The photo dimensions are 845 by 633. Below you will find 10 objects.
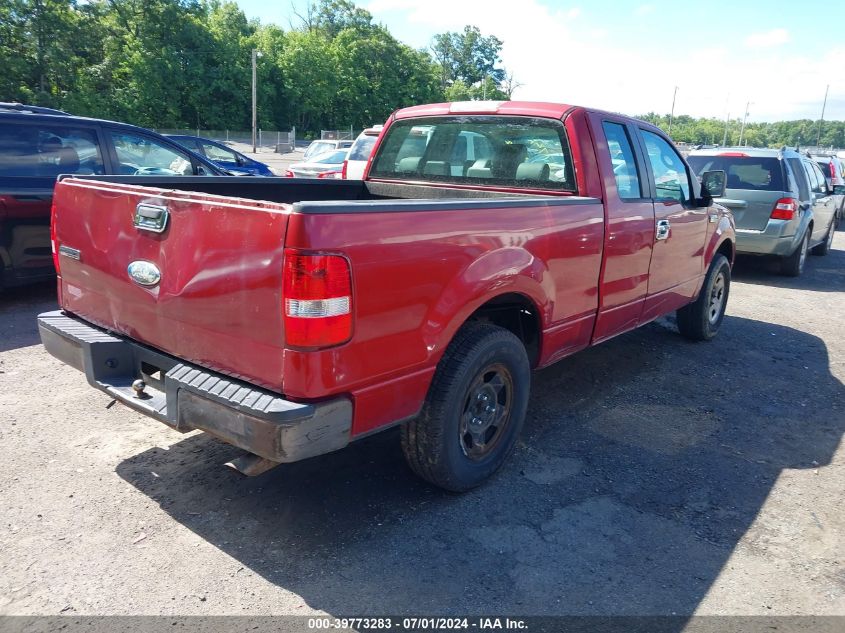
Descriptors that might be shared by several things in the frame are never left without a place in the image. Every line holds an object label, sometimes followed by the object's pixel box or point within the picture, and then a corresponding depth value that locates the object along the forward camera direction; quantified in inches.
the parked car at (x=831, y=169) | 613.6
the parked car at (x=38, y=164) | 237.8
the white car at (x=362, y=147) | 499.5
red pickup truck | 96.8
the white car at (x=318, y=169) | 592.2
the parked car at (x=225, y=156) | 506.0
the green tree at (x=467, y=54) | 4490.7
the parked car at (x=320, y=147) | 834.2
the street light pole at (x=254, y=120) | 1861.3
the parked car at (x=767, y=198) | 363.3
